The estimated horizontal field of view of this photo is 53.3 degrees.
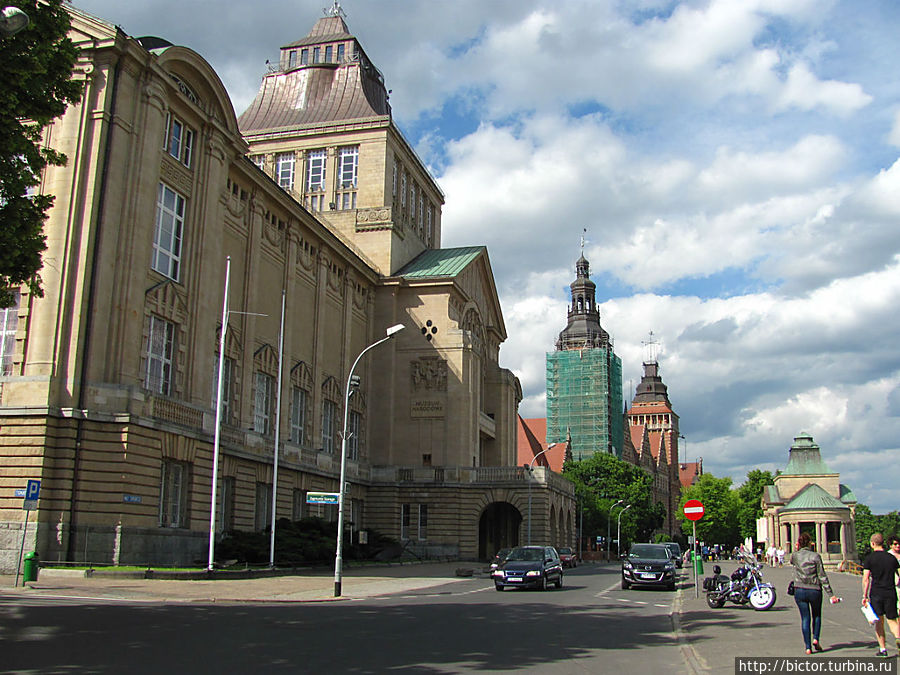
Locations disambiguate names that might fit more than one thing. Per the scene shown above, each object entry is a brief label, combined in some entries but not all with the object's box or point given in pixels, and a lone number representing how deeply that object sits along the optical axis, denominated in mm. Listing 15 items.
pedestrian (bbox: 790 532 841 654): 13047
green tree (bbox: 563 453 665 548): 93125
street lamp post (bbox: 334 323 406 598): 25281
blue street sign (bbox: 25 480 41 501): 23422
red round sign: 25891
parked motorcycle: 21484
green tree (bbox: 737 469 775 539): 109250
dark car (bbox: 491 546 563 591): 29578
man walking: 12727
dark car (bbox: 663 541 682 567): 55919
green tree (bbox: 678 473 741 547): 117688
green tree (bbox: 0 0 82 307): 17203
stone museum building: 29828
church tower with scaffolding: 126375
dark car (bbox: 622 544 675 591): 31219
